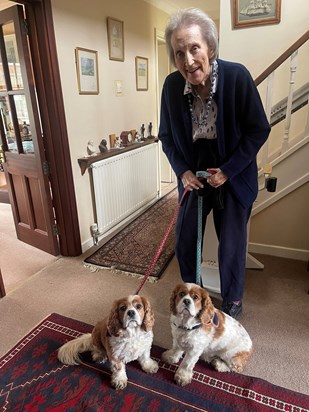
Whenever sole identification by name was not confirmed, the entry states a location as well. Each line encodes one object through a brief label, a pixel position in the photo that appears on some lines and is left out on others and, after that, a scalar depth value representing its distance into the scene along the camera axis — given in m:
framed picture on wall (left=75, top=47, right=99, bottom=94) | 2.46
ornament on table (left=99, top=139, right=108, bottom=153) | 2.85
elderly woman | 1.29
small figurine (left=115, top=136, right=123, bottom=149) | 3.11
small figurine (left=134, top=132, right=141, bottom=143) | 3.49
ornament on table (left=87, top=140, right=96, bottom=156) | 2.68
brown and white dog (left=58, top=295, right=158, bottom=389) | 1.22
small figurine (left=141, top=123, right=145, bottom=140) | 3.62
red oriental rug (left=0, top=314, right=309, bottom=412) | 1.29
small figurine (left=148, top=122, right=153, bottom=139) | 3.78
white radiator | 2.82
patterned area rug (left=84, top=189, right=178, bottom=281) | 2.41
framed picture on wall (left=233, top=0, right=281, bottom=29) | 2.11
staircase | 2.01
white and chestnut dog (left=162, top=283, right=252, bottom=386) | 1.23
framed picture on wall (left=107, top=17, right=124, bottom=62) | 2.81
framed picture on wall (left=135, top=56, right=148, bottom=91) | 3.40
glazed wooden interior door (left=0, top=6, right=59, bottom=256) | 2.19
